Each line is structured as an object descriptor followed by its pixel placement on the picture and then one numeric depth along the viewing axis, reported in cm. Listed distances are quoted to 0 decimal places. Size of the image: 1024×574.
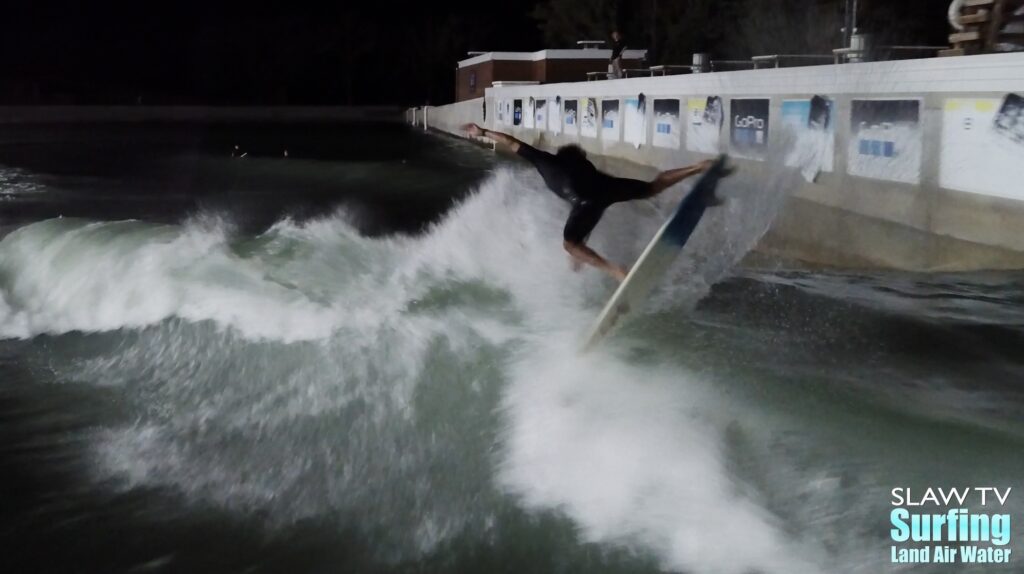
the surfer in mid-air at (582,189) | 873
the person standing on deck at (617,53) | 2444
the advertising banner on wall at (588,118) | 2608
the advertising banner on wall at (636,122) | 2108
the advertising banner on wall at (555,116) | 3058
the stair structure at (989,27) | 1219
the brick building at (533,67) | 4422
